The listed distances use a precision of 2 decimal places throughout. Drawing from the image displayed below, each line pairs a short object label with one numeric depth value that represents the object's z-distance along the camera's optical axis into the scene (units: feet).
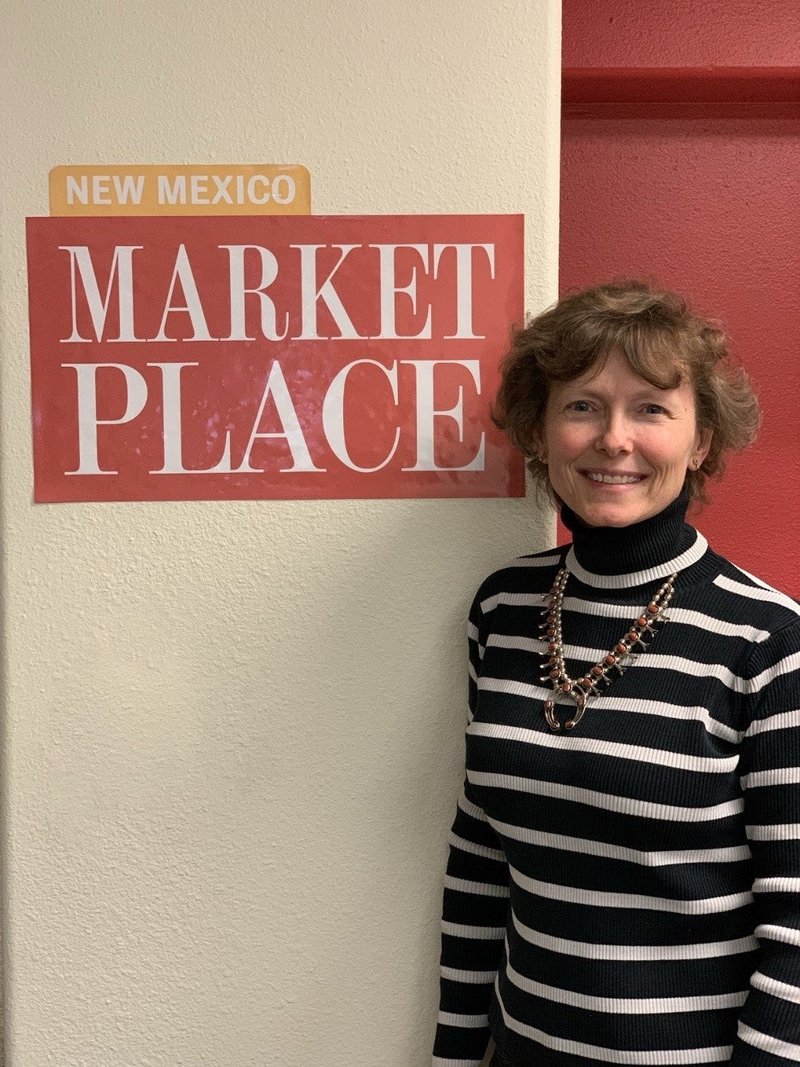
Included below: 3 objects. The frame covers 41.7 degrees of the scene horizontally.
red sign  4.60
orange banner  4.57
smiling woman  3.68
